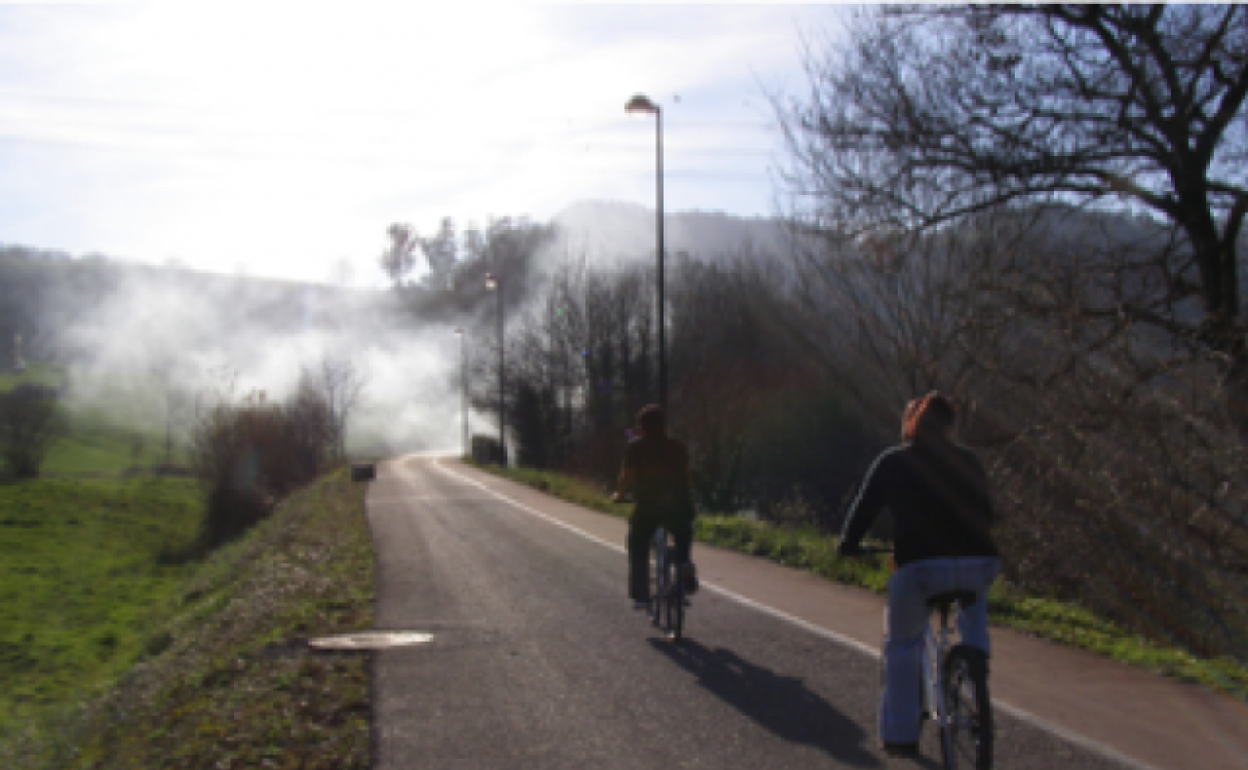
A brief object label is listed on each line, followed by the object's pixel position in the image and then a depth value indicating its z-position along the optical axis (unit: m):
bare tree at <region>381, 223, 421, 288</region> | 113.56
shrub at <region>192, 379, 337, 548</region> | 36.50
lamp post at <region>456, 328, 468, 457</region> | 59.51
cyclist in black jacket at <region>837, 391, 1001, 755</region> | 4.78
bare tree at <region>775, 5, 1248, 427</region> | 12.16
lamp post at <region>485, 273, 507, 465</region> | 47.59
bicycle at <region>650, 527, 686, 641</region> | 8.34
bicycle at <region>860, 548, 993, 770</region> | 4.54
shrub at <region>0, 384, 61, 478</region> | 61.25
